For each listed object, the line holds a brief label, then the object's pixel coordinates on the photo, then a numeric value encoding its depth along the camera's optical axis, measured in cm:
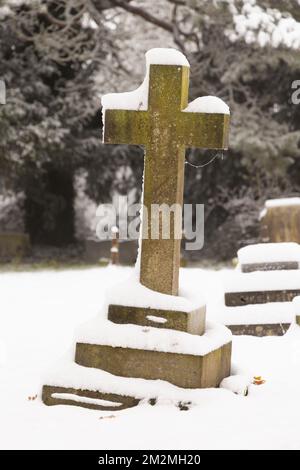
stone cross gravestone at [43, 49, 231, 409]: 529
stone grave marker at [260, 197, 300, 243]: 1157
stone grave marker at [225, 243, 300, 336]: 791
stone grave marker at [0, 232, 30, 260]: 1658
